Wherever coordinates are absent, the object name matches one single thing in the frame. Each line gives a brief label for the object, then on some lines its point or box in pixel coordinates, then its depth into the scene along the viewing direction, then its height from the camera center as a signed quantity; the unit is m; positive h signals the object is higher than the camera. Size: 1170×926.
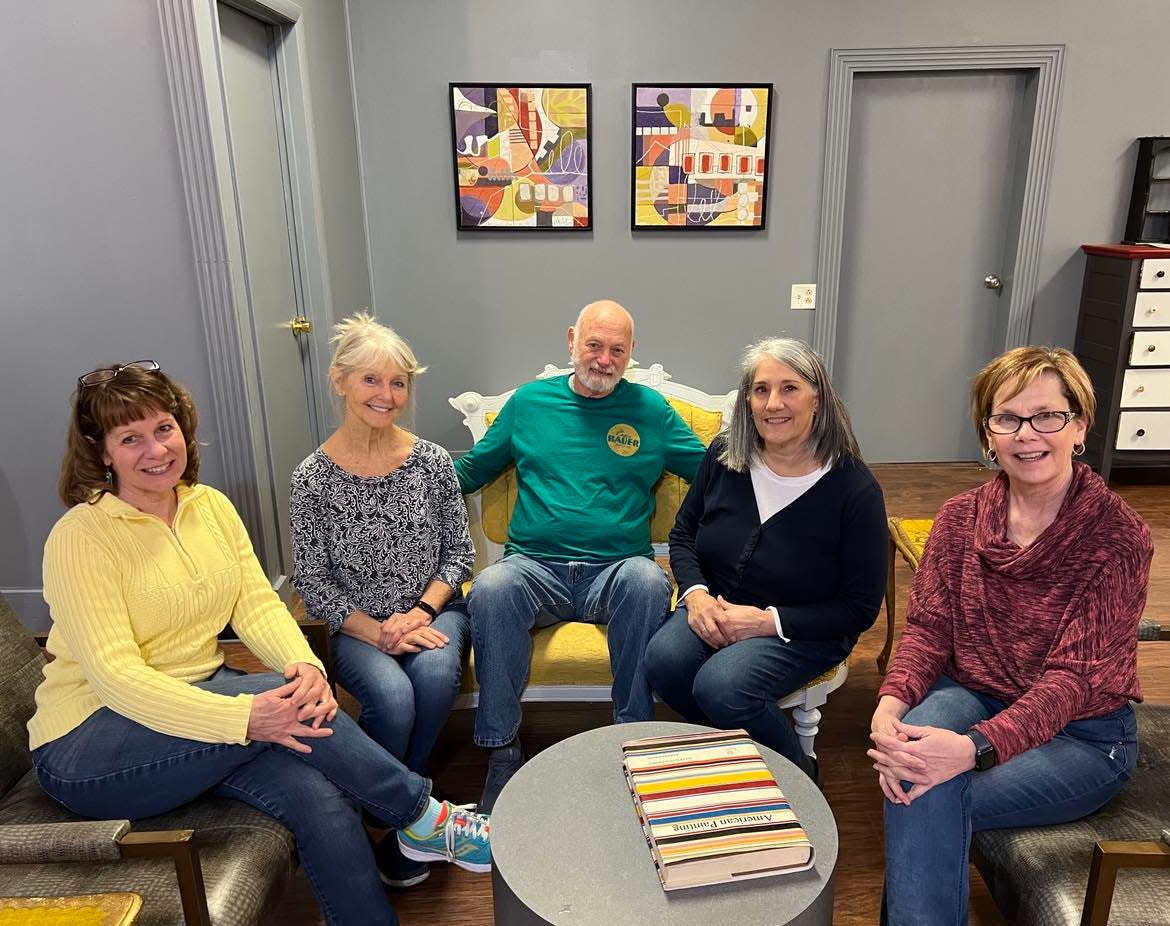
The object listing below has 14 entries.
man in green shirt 1.99 -0.70
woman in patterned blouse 1.88 -0.68
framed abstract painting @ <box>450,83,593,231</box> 3.82 +0.34
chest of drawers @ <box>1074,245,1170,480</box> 3.79 -0.55
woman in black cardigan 1.85 -0.71
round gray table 1.18 -0.90
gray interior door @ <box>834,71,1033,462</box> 4.05 -0.09
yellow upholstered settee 2.03 -0.88
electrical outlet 4.11 -0.30
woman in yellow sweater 1.43 -0.76
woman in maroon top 1.38 -0.72
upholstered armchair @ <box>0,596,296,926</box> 1.20 -0.93
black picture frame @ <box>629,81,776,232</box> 3.83 +0.28
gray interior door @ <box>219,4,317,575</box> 2.78 -0.01
